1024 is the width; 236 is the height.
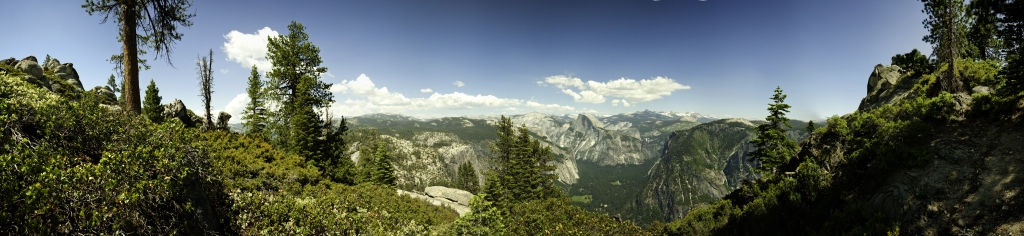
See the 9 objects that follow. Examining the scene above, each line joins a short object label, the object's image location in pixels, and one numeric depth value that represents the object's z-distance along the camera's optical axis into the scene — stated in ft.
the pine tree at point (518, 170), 125.80
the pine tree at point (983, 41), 78.86
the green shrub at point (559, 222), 44.38
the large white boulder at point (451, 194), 166.13
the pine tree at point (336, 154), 92.58
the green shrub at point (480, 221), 38.73
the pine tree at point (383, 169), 144.46
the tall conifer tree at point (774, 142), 84.08
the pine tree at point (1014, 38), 39.42
